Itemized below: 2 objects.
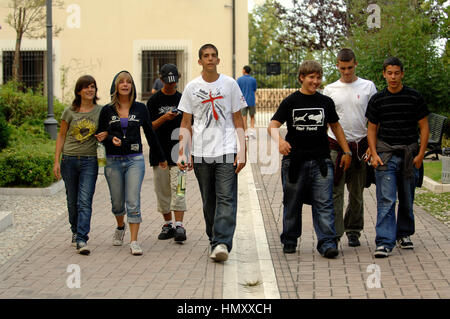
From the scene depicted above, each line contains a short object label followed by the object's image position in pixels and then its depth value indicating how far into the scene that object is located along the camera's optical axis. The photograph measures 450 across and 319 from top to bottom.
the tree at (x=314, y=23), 26.20
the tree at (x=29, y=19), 21.47
